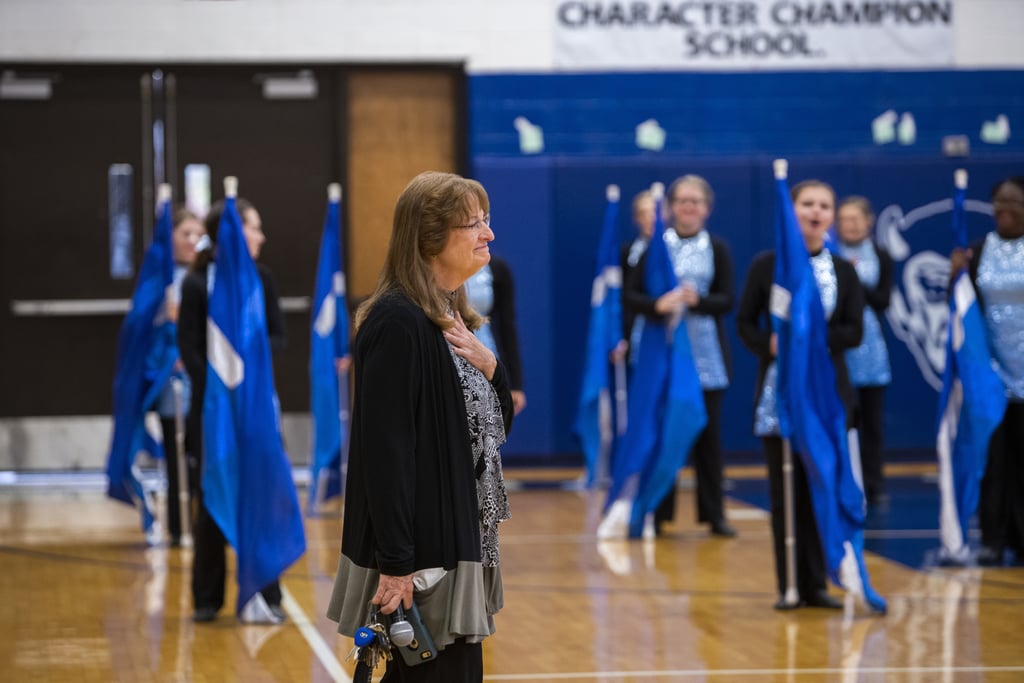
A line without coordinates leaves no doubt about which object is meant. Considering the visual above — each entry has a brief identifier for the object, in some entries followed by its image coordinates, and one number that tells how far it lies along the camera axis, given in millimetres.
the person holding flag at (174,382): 17172
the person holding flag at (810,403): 12711
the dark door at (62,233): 23703
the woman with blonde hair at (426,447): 6625
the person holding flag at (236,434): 12664
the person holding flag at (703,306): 17375
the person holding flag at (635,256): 18911
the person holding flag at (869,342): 19734
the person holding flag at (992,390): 15234
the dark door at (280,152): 24062
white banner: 24422
